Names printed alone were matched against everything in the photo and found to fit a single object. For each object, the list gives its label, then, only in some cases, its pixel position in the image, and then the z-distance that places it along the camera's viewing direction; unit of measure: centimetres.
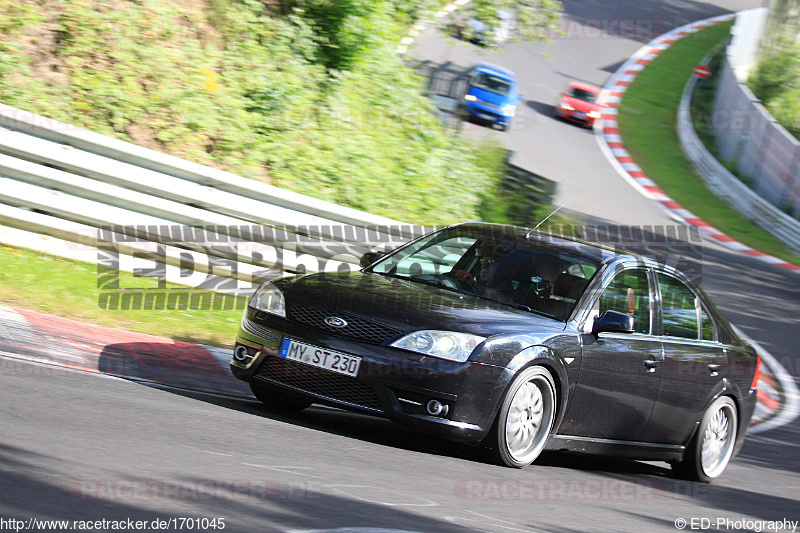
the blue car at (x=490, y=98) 5431
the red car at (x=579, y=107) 5944
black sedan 1168
